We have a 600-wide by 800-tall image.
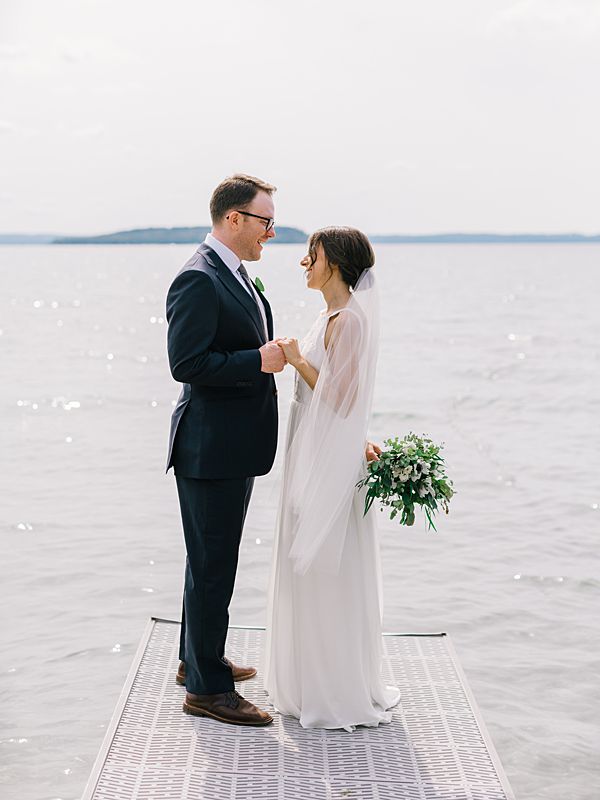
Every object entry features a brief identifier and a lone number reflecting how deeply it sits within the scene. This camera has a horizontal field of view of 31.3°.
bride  4.07
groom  3.98
